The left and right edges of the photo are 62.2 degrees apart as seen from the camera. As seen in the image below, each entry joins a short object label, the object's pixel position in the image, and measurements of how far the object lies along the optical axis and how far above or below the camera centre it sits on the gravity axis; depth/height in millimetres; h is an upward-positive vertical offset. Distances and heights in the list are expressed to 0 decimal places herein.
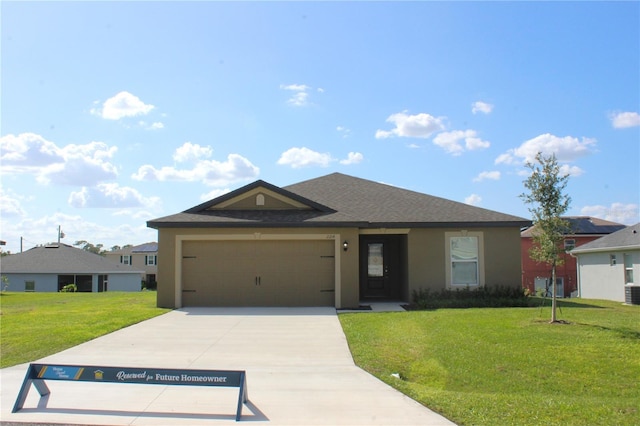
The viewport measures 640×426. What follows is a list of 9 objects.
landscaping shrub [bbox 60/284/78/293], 40656 -2467
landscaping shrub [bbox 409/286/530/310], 16641 -1417
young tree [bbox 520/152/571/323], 12688 +1069
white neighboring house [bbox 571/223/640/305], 22031 -626
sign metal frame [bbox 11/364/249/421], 6590 -1517
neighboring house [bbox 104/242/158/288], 63031 -173
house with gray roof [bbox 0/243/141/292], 42406 -1224
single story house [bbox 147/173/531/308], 16828 +195
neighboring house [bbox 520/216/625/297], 41781 -1095
